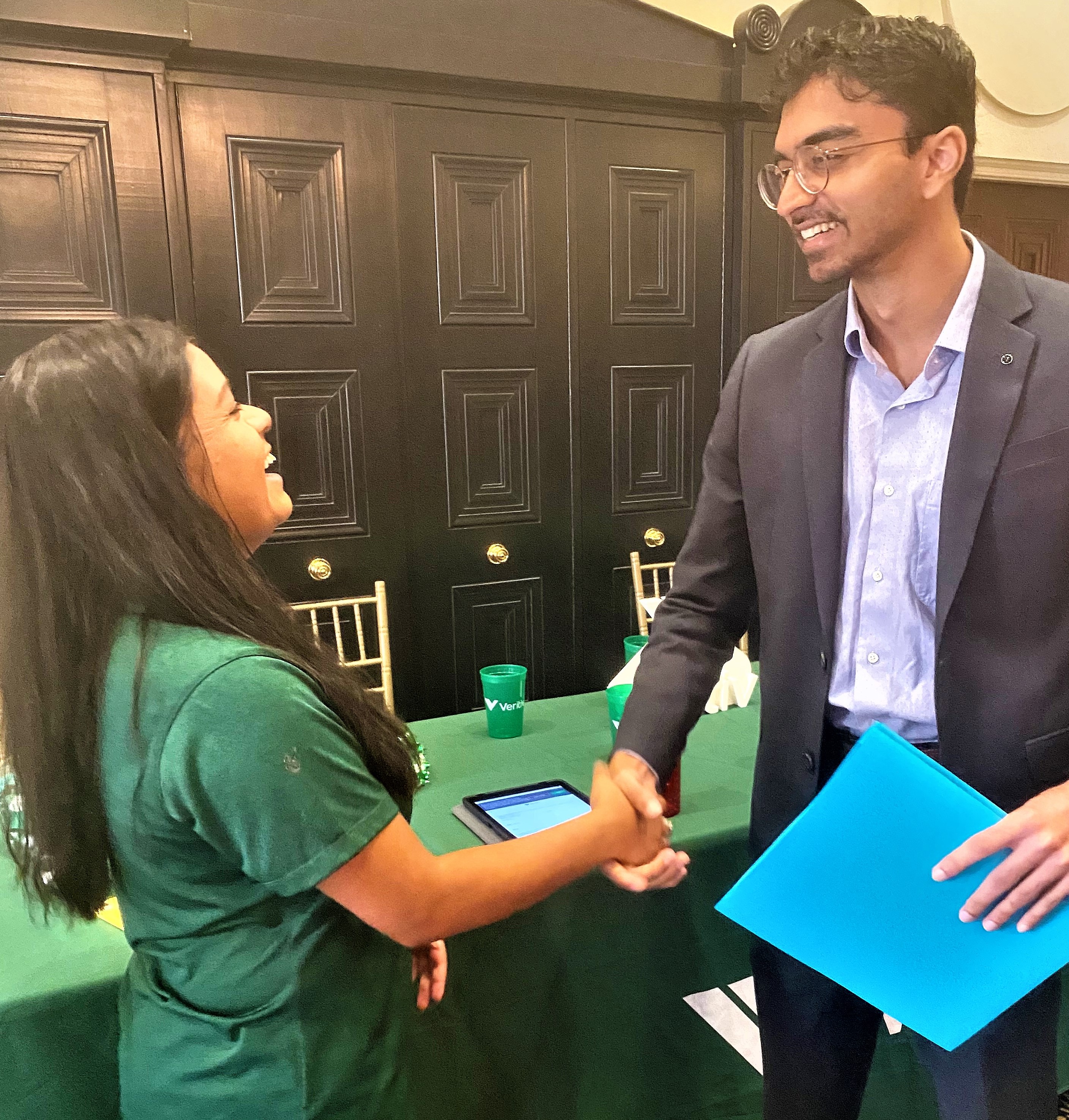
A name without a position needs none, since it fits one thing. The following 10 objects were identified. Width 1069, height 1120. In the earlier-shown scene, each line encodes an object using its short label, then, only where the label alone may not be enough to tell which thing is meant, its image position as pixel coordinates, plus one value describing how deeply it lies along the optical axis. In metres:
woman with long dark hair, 0.77
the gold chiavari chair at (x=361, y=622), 2.32
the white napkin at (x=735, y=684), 1.86
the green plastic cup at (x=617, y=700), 1.56
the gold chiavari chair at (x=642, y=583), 2.66
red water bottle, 1.40
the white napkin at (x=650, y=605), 2.04
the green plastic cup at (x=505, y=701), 1.74
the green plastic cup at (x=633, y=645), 1.82
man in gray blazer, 1.02
